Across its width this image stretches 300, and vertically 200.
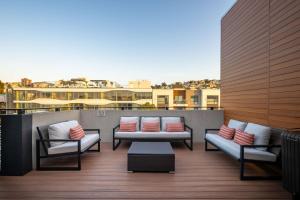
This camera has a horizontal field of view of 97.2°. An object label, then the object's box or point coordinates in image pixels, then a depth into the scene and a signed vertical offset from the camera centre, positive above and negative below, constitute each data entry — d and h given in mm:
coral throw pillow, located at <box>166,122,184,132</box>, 3676 -790
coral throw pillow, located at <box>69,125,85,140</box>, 2805 -764
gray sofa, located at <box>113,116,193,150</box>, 3491 -988
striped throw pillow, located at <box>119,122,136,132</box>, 3709 -804
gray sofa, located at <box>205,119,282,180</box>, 2135 -868
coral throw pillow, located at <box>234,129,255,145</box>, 2398 -730
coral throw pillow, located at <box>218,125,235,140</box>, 3014 -781
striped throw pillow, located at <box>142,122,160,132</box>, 3709 -799
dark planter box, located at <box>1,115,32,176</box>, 2236 -802
